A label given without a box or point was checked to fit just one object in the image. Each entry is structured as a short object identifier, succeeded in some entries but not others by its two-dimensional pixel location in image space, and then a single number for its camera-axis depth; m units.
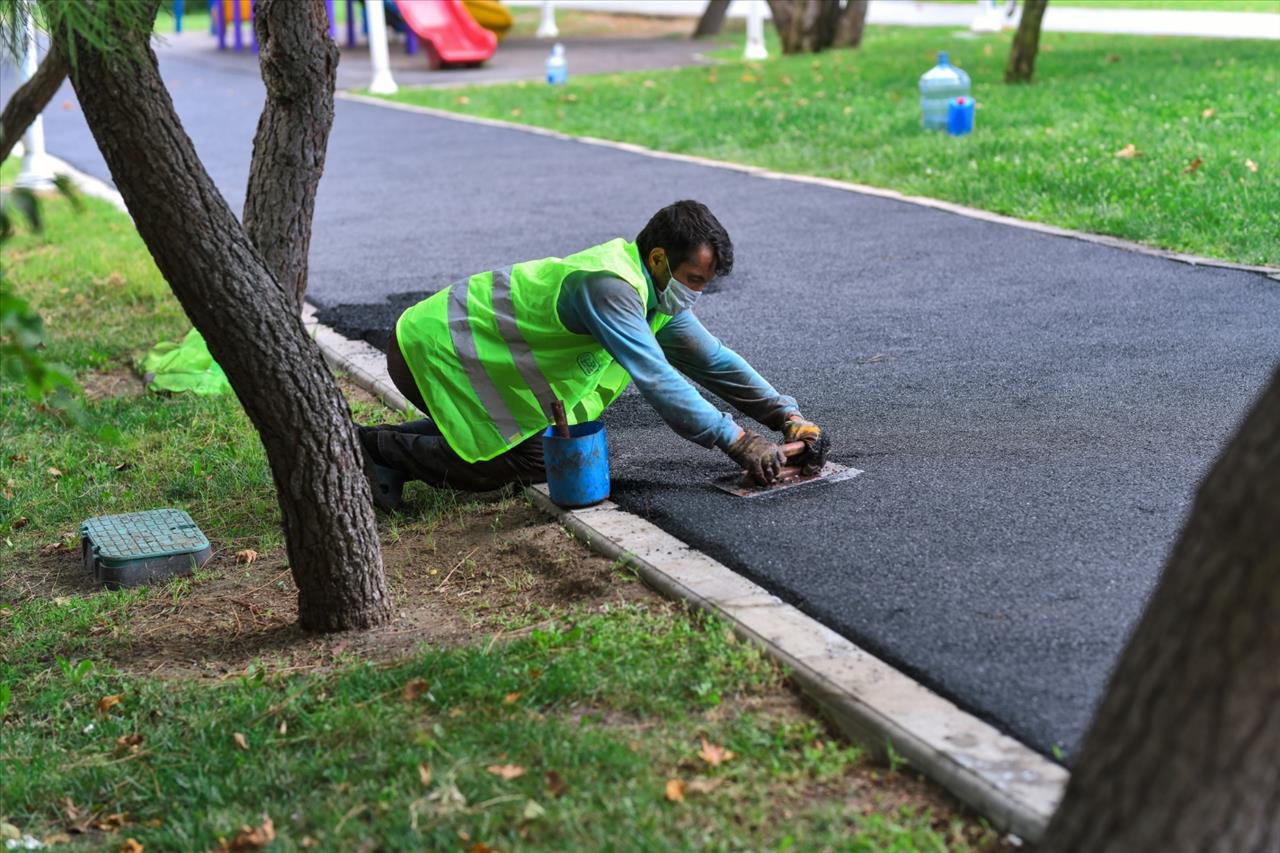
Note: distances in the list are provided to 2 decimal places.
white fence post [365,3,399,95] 19.98
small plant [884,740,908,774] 3.03
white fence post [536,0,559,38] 28.77
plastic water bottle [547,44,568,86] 19.19
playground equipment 23.52
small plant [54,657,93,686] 3.92
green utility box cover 4.61
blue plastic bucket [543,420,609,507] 4.66
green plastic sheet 6.62
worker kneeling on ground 4.50
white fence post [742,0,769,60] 21.05
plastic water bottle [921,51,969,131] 11.91
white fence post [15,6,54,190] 12.57
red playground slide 23.50
